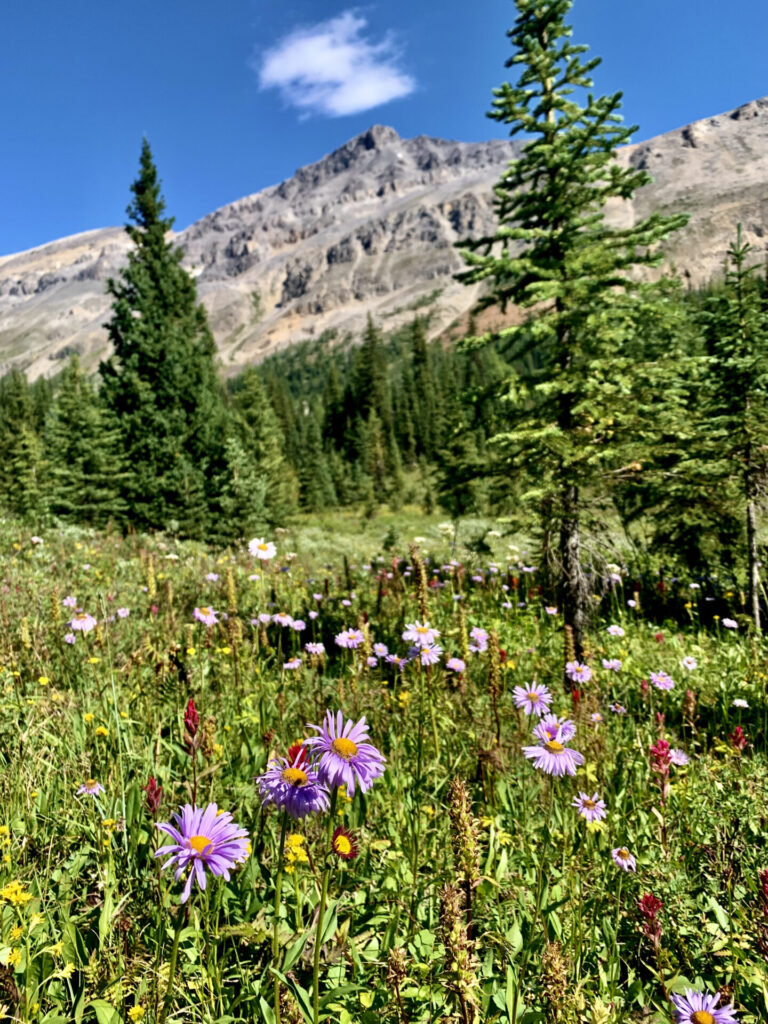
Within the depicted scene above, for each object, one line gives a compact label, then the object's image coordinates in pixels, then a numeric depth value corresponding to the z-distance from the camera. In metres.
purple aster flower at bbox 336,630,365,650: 3.53
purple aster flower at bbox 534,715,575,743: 1.83
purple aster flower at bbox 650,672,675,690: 3.37
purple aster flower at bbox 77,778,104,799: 2.10
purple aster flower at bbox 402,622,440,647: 2.72
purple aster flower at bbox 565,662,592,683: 3.23
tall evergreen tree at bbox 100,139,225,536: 14.81
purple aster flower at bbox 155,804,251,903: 1.18
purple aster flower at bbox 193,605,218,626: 3.70
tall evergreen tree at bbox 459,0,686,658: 5.78
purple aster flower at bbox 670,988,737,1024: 1.31
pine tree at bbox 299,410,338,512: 47.72
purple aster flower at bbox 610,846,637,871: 2.02
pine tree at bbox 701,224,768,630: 6.38
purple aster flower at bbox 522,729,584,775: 1.78
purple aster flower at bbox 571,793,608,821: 2.12
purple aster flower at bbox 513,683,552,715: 2.34
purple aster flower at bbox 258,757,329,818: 1.34
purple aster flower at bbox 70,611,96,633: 3.47
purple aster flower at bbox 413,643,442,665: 2.58
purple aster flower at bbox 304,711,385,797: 1.30
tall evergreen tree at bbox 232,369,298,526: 24.70
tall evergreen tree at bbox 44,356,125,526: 14.99
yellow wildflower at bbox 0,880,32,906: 1.55
